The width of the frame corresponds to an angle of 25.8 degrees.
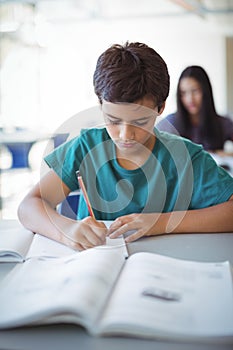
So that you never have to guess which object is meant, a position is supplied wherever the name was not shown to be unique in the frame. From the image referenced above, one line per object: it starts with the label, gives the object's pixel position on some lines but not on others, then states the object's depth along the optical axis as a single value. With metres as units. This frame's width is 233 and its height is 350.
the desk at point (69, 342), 0.58
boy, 1.09
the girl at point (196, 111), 2.89
